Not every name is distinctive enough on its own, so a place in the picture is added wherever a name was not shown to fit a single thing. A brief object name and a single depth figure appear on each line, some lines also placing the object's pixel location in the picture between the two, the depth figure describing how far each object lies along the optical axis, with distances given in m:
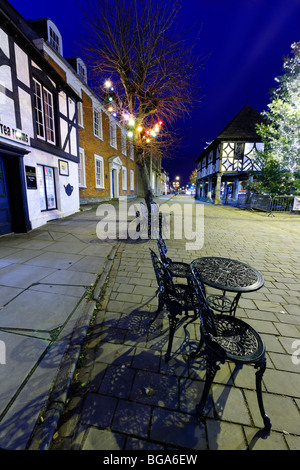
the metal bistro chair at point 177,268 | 2.92
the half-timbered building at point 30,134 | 6.17
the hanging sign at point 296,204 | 14.25
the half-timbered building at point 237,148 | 22.17
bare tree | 6.16
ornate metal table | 2.26
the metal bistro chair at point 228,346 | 1.57
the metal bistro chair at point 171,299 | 2.13
